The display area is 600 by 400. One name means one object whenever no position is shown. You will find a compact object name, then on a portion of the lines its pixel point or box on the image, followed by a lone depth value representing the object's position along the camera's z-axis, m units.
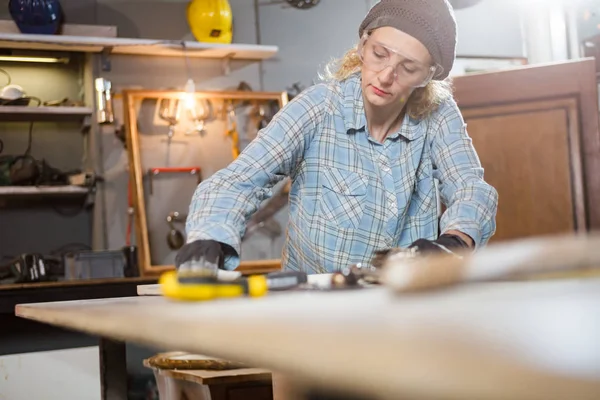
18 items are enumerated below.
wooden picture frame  4.22
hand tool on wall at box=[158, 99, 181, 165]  4.53
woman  1.76
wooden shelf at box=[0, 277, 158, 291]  3.45
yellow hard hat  4.57
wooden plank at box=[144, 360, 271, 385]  2.31
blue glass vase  4.17
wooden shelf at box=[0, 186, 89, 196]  4.06
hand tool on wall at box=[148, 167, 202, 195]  4.47
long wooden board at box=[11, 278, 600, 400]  0.38
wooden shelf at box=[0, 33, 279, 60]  4.17
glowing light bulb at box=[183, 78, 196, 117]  4.48
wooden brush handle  0.78
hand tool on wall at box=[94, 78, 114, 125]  4.32
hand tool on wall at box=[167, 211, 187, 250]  4.37
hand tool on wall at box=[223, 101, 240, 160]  4.66
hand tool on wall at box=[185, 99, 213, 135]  4.56
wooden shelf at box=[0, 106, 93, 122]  4.14
